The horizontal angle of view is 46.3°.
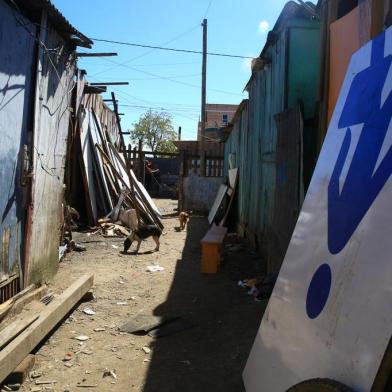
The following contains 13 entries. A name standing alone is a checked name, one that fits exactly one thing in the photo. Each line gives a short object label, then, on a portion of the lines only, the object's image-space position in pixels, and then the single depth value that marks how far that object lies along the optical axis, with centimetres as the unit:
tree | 5112
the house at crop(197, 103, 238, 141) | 4812
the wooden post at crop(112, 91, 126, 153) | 1319
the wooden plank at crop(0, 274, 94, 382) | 333
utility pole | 1928
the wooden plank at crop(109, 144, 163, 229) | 1212
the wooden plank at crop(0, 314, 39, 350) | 351
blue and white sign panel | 151
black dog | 884
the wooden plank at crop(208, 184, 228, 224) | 1315
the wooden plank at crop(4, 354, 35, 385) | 339
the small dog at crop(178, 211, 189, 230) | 1252
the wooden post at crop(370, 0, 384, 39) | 311
